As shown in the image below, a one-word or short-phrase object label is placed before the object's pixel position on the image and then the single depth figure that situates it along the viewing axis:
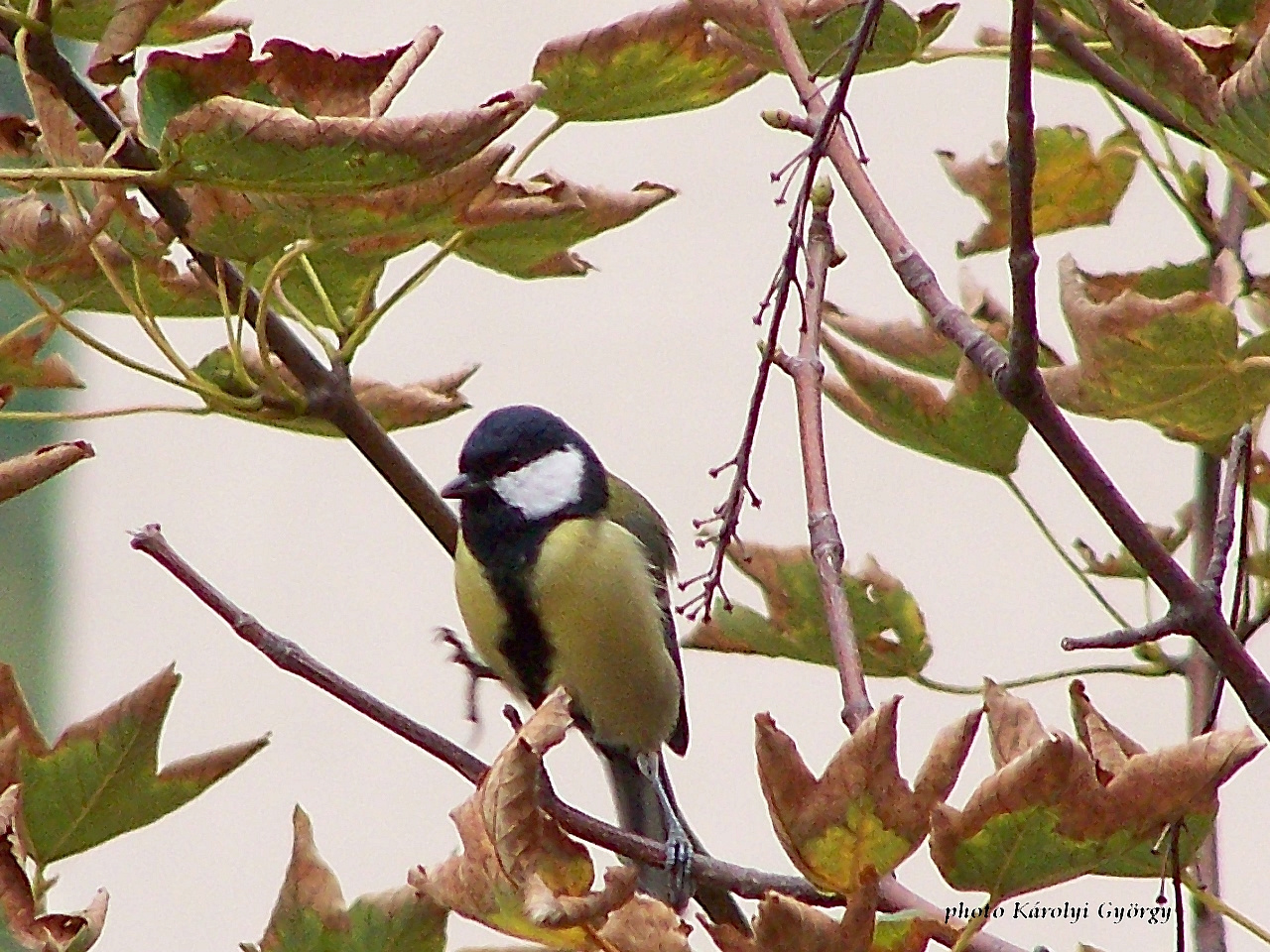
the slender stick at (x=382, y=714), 3.37
